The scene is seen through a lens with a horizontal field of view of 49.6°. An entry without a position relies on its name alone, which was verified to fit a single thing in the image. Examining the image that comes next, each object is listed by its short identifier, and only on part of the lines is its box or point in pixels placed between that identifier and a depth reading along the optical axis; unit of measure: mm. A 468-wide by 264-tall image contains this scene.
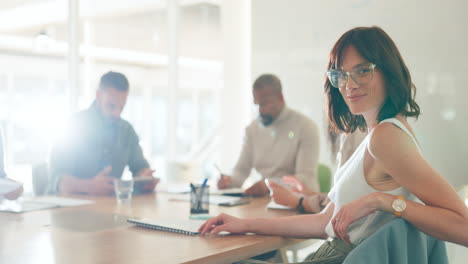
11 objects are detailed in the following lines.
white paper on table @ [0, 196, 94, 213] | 2287
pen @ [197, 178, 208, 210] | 2250
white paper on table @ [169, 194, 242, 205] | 2591
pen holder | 2250
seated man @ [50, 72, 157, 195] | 3096
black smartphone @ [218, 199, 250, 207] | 2535
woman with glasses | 1336
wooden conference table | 1454
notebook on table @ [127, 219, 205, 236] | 1807
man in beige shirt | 3266
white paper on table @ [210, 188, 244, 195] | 2976
